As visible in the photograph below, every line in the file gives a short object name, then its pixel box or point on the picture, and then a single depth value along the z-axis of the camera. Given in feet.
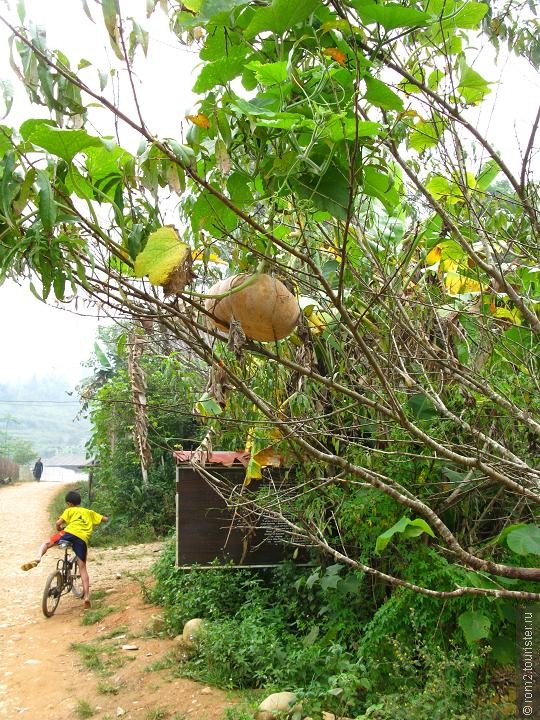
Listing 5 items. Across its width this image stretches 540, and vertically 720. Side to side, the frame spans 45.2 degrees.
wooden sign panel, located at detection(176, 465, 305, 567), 20.31
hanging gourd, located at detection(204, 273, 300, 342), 4.69
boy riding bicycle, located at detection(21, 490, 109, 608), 24.95
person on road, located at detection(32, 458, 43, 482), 107.65
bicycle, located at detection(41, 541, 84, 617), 23.88
